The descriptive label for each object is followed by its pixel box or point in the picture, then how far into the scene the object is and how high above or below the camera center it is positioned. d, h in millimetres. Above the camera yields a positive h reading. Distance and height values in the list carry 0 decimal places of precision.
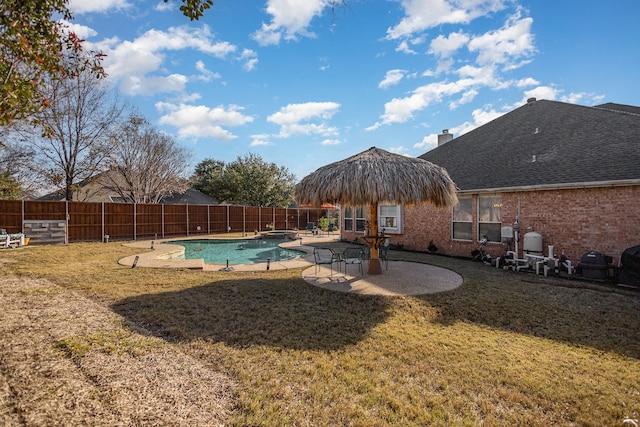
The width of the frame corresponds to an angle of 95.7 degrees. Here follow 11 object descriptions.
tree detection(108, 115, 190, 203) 24266 +4019
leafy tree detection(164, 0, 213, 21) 3027 +2118
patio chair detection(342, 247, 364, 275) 8070 -1500
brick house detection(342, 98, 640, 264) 8125 +693
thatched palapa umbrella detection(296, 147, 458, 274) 7020 +599
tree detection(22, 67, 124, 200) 19656 +5343
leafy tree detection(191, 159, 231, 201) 35406 +3554
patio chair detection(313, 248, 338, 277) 8964 -1894
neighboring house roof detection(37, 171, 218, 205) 23531 +1365
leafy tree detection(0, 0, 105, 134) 3014 +1880
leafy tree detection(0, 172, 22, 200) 19797 +1410
